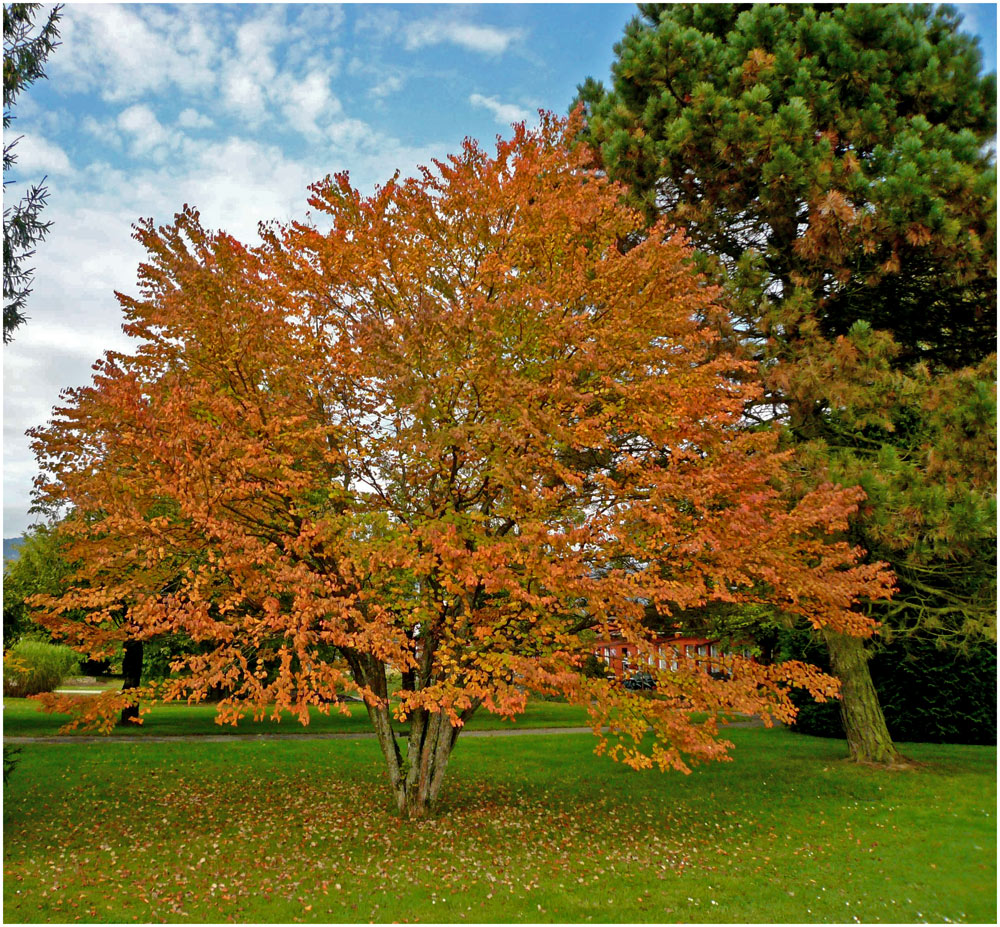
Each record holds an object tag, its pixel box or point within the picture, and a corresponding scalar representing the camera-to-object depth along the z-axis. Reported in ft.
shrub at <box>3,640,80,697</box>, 85.76
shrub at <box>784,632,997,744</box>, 54.75
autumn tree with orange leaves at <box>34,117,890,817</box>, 23.18
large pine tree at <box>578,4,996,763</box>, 34.27
